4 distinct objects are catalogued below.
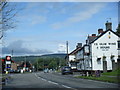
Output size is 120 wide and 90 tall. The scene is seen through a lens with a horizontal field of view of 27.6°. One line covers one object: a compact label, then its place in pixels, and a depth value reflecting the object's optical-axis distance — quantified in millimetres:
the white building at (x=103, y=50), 50972
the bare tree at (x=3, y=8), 16906
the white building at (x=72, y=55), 86469
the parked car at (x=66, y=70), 53906
